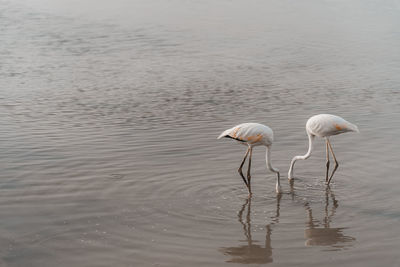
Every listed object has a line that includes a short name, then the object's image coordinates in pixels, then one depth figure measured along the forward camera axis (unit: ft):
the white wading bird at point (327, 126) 55.47
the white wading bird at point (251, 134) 52.29
